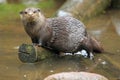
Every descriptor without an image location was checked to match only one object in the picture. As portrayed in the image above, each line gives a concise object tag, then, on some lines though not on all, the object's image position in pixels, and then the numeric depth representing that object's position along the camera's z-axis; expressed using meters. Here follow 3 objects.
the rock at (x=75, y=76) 6.04
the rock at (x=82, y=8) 10.99
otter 7.48
